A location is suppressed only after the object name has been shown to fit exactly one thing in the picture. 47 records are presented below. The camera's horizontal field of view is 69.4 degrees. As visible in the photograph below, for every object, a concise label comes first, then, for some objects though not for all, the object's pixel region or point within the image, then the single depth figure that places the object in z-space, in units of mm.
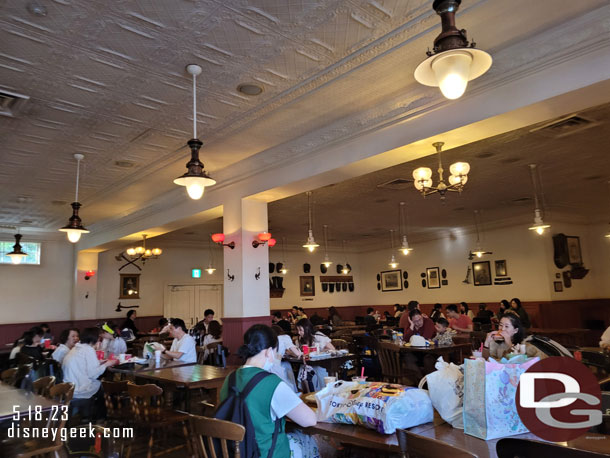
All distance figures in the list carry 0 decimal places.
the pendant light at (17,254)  9615
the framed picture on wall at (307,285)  16922
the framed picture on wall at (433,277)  15125
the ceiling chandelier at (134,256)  11266
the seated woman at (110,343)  7078
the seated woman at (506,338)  4332
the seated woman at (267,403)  2373
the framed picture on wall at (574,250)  12305
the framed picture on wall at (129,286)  13625
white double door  14438
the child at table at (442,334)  6887
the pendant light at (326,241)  13367
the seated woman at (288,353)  5371
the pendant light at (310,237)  8930
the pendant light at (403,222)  10848
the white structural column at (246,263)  6609
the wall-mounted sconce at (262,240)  6723
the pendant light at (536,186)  7962
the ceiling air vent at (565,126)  5713
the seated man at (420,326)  7391
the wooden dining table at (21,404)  3406
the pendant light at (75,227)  6278
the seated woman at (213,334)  8836
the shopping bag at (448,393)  2338
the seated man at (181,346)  5996
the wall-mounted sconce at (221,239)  6828
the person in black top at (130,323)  11914
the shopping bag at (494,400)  2141
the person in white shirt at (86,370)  5078
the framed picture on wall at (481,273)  13547
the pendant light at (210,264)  15197
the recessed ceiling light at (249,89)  4641
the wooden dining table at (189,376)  4465
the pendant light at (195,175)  4262
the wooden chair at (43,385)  4289
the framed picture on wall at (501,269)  13062
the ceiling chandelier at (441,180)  5479
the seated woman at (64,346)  6219
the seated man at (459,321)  9609
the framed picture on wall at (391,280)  16656
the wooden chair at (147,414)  3926
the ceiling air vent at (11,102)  4625
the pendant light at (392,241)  13552
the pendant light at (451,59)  2520
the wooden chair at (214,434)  2230
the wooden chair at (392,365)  6117
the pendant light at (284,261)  15572
